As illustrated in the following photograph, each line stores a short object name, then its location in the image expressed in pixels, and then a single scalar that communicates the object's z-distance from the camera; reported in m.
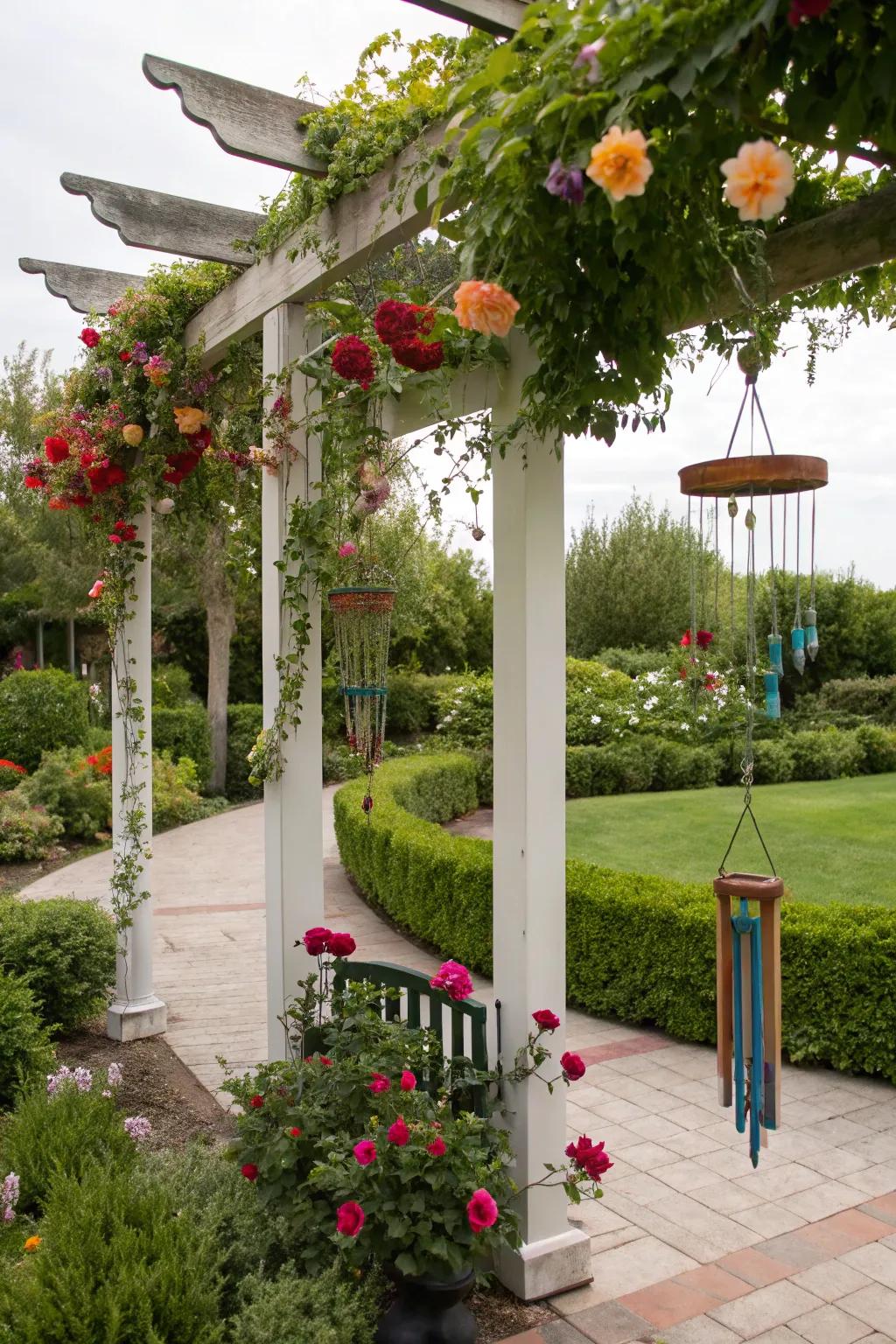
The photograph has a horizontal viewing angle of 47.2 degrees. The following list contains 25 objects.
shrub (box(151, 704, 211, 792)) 12.21
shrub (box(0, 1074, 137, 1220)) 2.82
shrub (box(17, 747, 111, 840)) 9.91
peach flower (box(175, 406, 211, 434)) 4.04
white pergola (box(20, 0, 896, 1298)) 2.61
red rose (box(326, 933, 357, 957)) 2.89
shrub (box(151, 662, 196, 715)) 13.78
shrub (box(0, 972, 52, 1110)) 3.63
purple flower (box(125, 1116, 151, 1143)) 3.08
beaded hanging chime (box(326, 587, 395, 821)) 3.24
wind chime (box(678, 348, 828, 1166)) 2.45
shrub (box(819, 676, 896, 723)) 14.69
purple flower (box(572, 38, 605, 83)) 1.53
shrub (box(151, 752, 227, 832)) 10.90
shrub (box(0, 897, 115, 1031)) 4.53
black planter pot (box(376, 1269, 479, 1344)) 2.28
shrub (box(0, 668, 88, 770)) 11.05
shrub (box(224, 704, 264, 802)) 13.18
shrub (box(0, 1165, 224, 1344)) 2.01
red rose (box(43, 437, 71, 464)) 4.45
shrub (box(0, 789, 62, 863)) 9.02
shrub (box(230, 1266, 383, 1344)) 2.07
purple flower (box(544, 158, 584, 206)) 1.56
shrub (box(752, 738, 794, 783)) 12.22
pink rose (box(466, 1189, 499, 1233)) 2.18
